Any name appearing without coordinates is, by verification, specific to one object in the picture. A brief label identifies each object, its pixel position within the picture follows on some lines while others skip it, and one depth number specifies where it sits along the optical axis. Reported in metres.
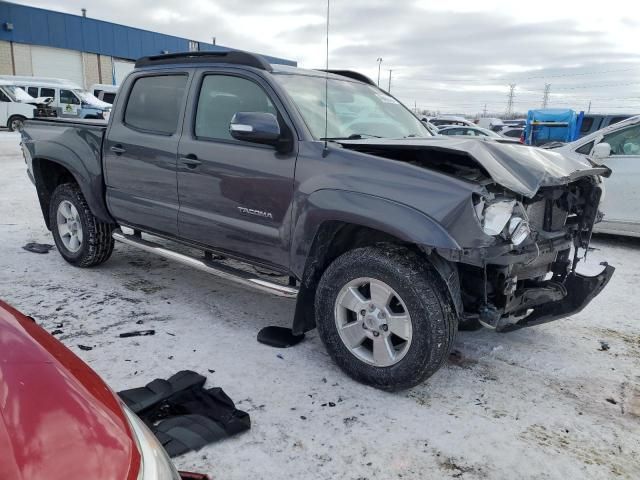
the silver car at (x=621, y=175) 6.67
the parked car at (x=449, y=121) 18.01
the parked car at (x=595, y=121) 16.25
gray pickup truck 2.90
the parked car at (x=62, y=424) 1.28
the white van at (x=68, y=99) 22.83
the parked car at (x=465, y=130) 13.73
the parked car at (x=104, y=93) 27.80
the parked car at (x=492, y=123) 28.09
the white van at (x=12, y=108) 21.31
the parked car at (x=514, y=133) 20.86
